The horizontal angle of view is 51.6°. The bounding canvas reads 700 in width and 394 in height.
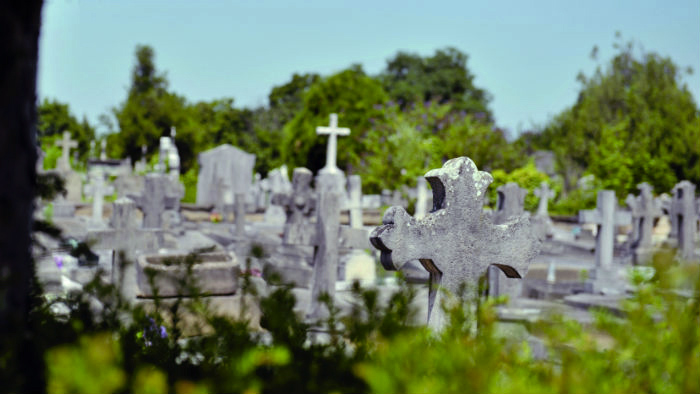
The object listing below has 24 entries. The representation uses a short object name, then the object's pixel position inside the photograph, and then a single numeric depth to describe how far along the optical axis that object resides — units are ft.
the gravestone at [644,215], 50.16
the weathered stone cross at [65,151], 107.65
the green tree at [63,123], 197.47
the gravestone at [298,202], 41.01
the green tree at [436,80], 200.54
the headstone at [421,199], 58.90
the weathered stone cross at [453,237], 12.14
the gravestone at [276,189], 77.20
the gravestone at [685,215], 47.72
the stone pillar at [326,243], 25.81
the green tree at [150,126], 163.32
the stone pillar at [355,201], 58.03
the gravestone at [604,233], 36.55
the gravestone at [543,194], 78.54
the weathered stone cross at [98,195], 65.46
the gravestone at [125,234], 23.53
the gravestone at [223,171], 94.07
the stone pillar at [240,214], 50.85
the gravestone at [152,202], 37.35
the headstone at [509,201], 31.35
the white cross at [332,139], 79.92
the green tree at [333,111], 124.67
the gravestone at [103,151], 169.97
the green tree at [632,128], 90.53
